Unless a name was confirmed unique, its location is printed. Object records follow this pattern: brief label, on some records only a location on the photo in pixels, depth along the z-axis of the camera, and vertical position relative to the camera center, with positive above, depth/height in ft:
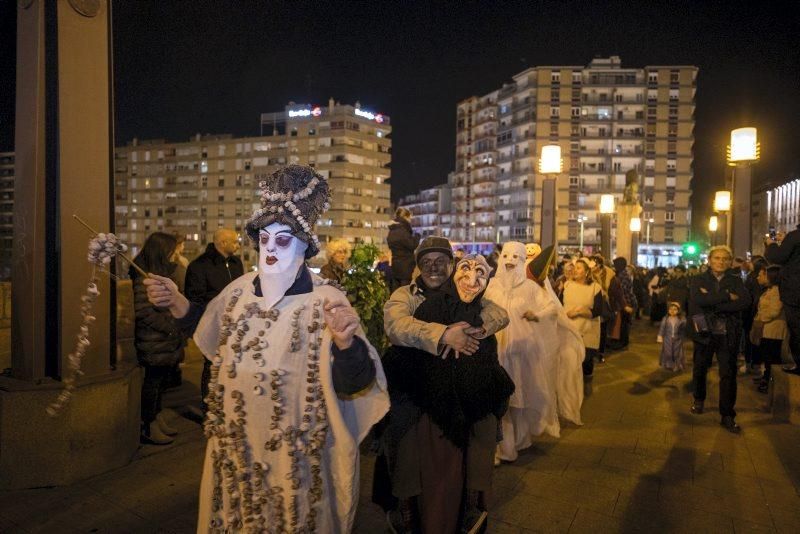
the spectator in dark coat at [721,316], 20.30 -2.55
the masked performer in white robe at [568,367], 20.15 -4.50
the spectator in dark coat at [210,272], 18.85 -1.13
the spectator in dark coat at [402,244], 28.07 -0.06
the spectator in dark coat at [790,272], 20.15 -0.83
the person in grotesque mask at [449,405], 10.94 -3.24
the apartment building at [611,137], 265.13 +53.72
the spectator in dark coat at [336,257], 19.70 -0.56
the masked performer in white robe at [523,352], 16.97 -3.35
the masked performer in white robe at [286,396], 8.16 -2.35
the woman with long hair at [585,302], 25.63 -2.67
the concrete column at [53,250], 13.57 -0.34
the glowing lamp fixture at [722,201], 55.16 +4.86
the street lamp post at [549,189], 29.89 +3.15
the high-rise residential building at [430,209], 380.37 +26.73
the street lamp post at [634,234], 72.32 +1.82
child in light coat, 30.37 -5.04
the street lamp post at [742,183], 28.91 +3.49
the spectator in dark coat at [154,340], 16.65 -3.10
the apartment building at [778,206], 327.47 +28.49
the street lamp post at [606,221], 65.51 +3.04
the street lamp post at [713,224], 85.09 +3.84
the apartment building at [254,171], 299.38 +39.66
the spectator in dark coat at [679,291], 32.50 -2.59
